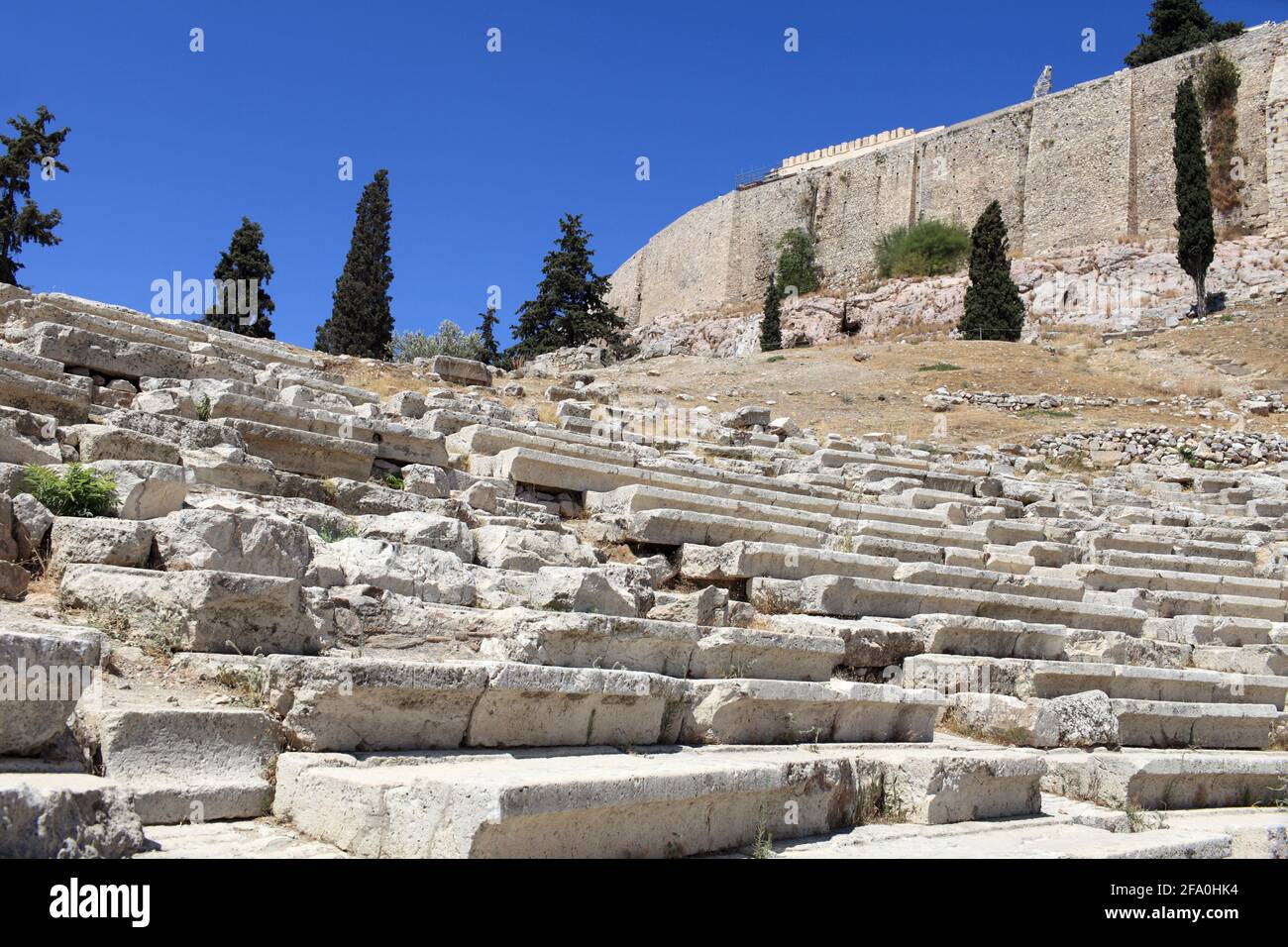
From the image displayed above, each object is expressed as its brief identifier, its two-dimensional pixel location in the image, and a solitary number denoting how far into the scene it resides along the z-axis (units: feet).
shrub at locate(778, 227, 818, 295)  160.04
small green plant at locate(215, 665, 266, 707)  11.84
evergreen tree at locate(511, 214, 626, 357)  118.83
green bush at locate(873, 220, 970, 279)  139.54
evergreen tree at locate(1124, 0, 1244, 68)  139.74
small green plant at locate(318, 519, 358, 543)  18.08
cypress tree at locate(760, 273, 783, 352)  121.60
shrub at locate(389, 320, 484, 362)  108.17
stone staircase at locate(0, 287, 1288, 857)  10.39
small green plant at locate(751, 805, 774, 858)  11.96
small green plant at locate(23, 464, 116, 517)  15.12
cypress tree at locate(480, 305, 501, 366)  110.83
